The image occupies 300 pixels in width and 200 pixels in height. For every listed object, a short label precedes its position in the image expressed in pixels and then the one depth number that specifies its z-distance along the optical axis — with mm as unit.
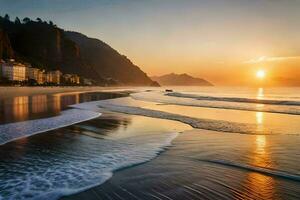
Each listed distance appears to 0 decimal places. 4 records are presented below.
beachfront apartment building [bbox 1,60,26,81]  124712
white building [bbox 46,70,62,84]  170250
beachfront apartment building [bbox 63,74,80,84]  188600
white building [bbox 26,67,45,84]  145625
